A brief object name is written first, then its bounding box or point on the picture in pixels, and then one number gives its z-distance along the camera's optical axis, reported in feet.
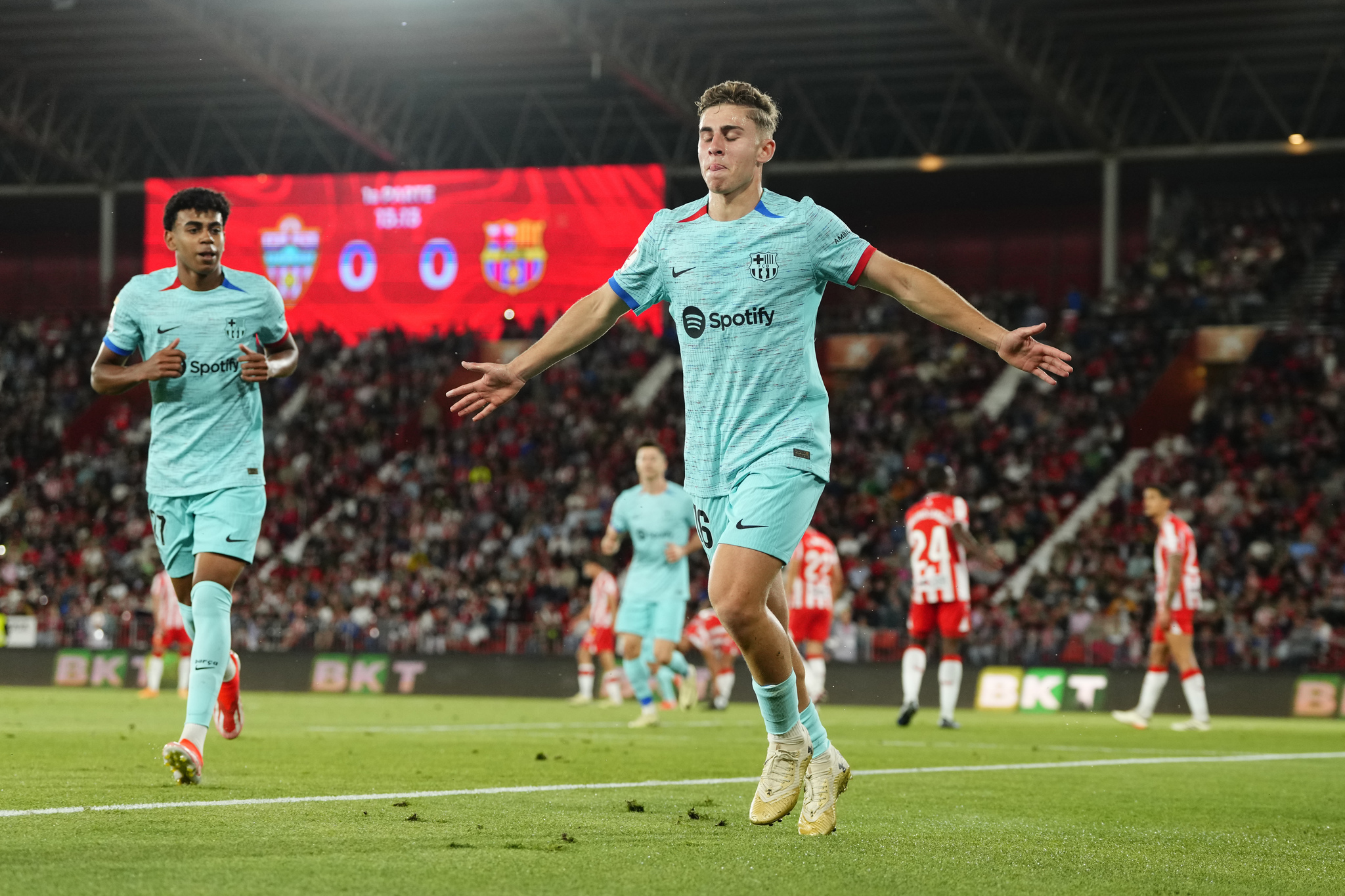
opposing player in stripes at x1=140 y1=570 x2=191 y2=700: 75.56
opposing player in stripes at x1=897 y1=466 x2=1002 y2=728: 49.29
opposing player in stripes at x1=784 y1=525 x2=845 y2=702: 59.47
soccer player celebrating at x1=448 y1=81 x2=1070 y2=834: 19.26
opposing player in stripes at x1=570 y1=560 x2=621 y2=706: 67.87
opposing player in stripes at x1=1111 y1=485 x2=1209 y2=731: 51.78
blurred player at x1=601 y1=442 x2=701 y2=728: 50.75
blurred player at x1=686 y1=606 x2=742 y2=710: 65.26
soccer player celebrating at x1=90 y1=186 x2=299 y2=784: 26.02
